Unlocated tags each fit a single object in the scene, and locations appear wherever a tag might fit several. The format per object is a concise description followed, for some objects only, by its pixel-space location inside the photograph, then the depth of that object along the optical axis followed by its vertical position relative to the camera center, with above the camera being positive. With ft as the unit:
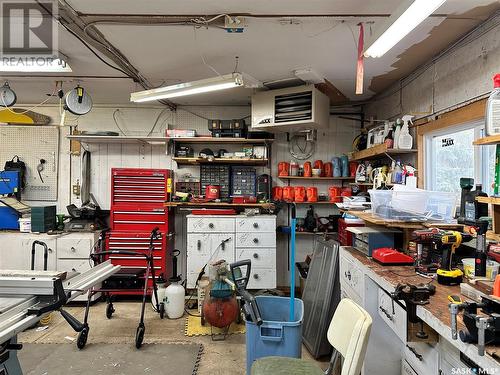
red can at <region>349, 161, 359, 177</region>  14.03 +0.90
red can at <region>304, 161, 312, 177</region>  14.26 +0.81
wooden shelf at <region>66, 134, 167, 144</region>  13.20 +2.12
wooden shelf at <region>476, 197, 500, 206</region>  5.59 -0.21
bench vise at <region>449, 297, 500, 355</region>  3.35 -1.48
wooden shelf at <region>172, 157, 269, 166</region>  13.58 +1.18
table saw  5.08 -2.09
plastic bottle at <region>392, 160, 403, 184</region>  10.09 +0.46
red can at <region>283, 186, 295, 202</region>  14.26 -0.29
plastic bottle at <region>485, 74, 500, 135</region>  5.59 +1.40
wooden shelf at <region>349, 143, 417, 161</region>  9.95 +1.23
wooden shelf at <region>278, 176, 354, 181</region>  14.08 +0.44
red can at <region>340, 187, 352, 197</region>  13.57 -0.18
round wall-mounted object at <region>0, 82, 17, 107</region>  10.55 +3.09
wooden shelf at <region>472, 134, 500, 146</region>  5.48 +0.87
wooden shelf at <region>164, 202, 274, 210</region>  13.39 -0.72
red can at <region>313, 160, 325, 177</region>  14.40 +1.01
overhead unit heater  11.30 +2.96
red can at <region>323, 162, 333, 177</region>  14.42 +0.85
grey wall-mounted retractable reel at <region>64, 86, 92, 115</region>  10.25 +2.85
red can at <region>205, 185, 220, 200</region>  13.79 -0.22
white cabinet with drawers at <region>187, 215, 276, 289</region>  12.73 -2.27
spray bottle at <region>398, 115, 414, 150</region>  9.80 +1.58
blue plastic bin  7.59 -3.71
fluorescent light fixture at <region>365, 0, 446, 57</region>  4.99 +2.92
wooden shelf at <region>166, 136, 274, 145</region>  13.35 +2.05
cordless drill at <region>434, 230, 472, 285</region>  5.53 -1.23
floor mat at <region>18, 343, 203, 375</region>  8.53 -4.98
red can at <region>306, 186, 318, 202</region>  14.14 -0.29
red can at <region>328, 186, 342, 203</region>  13.91 -0.28
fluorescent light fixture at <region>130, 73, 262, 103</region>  8.71 +2.97
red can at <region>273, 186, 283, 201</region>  14.42 -0.25
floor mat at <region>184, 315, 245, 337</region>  10.64 -4.94
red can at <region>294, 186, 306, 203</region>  14.15 -0.29
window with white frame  7.70 +0.82
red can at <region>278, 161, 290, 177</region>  14.33 +0.86
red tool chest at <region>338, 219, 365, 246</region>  10.13 -1.53
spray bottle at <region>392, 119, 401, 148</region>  9.98 +1.76
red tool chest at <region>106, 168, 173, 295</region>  13.46 -1.05
